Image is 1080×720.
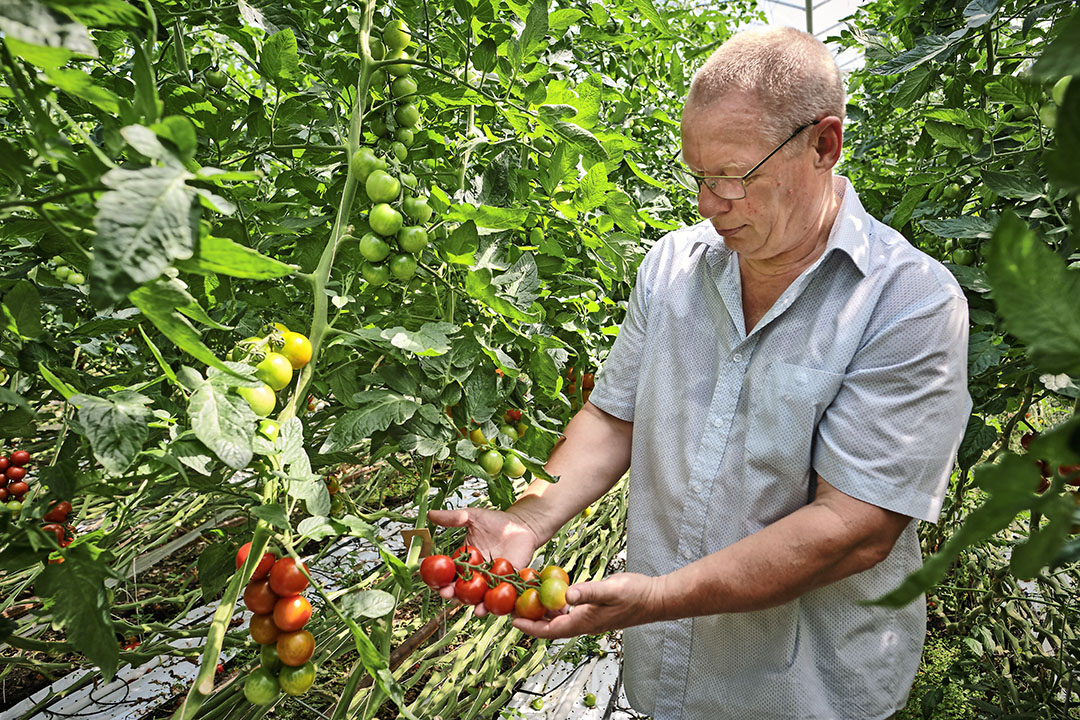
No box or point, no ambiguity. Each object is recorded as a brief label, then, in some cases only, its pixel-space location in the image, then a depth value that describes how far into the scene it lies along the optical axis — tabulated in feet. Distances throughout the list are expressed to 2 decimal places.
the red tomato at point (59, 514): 4.47
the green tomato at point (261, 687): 2.87
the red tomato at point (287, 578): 2.77
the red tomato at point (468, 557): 3.68
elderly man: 3.53
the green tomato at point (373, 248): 3.04
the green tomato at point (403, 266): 3.12
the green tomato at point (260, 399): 2.50
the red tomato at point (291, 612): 2.80
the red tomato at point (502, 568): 3.65
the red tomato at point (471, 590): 3.54
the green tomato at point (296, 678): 2.82
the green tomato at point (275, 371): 2.61
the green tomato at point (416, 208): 3.10
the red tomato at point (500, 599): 3.53
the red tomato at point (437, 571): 3.43
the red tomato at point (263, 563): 2.87
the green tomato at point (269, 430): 2.47
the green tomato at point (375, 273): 3.14
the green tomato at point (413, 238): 3.08
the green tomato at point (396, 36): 3.29
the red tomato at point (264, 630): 2.88
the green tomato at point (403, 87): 3.37
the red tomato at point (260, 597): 2.81
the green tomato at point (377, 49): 3.28
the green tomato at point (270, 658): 2.93
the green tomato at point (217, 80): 4.13
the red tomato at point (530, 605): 3.59
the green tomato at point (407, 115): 3.46
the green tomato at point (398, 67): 3.33
